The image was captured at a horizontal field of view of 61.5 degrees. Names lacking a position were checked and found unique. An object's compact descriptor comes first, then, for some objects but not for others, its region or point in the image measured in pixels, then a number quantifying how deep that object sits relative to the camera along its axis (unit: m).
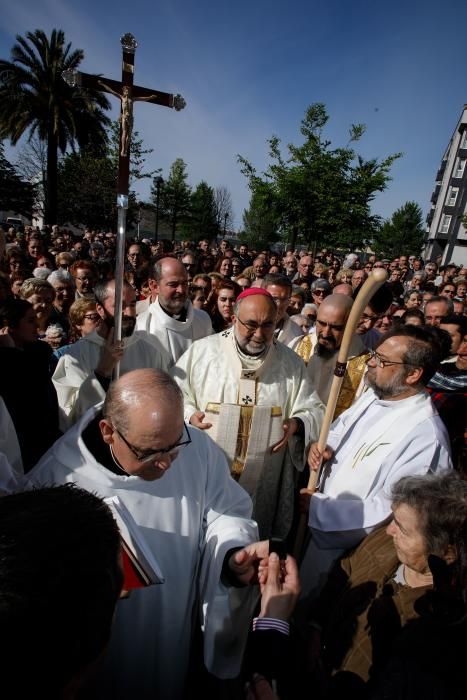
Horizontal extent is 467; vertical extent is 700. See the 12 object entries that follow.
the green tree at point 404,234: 50.92
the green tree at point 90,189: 26.33
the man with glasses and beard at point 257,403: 2.99
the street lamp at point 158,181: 20.30
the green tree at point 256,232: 47.31
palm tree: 23.25
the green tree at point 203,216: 45.97
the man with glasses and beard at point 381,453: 2.35
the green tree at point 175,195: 33.22
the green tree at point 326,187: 19.34
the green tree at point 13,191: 26.34
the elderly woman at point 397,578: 1.64
